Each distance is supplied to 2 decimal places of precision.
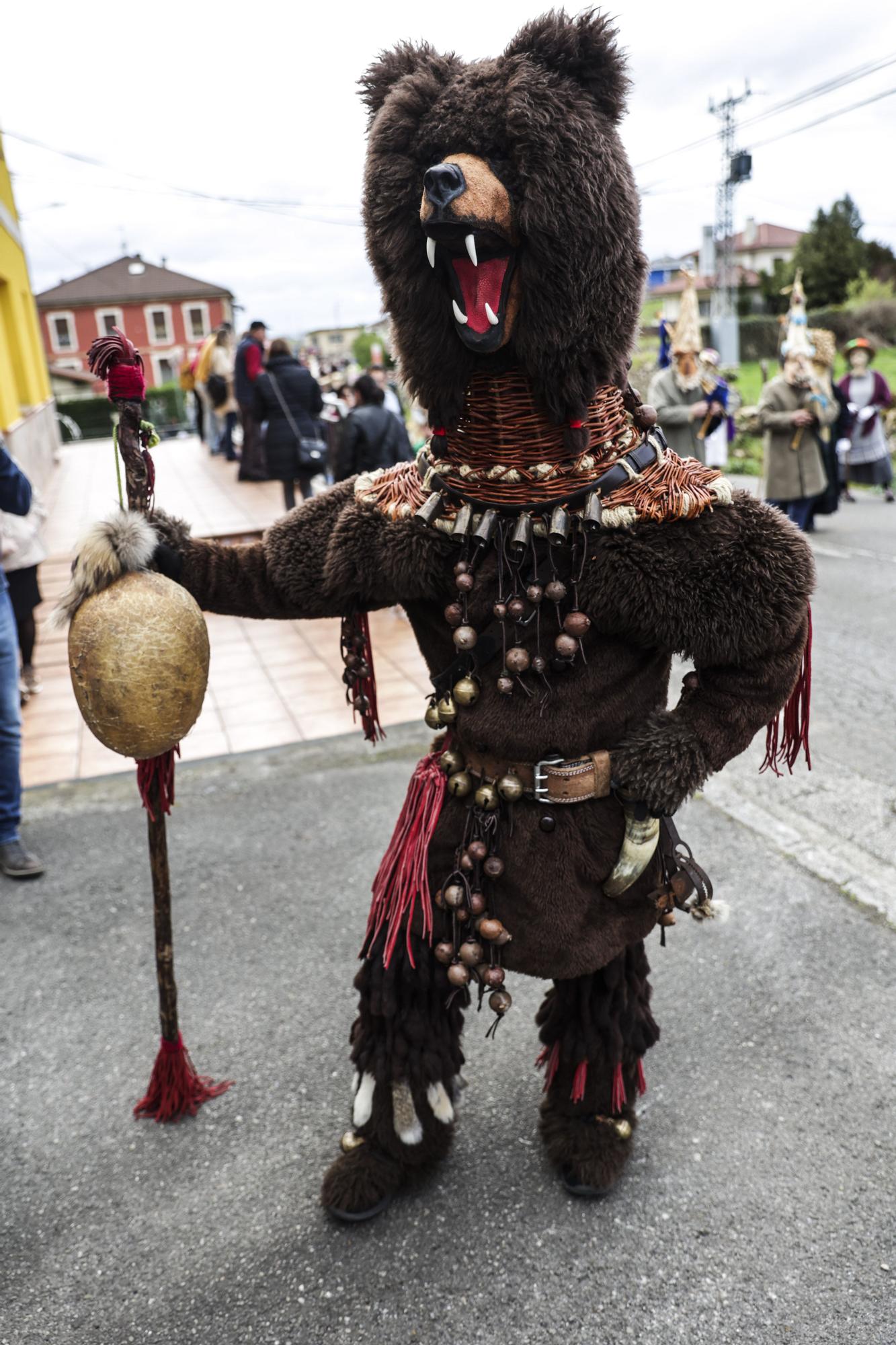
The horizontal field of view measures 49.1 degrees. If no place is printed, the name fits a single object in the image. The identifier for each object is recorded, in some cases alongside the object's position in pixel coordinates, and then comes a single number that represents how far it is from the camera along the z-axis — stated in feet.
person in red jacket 28.86
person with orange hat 31.35
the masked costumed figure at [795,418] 24.86
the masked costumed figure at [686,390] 19.10
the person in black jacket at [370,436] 19.63
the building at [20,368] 33.30
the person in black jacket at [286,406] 25.45
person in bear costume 5.04
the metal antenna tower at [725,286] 97.14
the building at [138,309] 142.61
